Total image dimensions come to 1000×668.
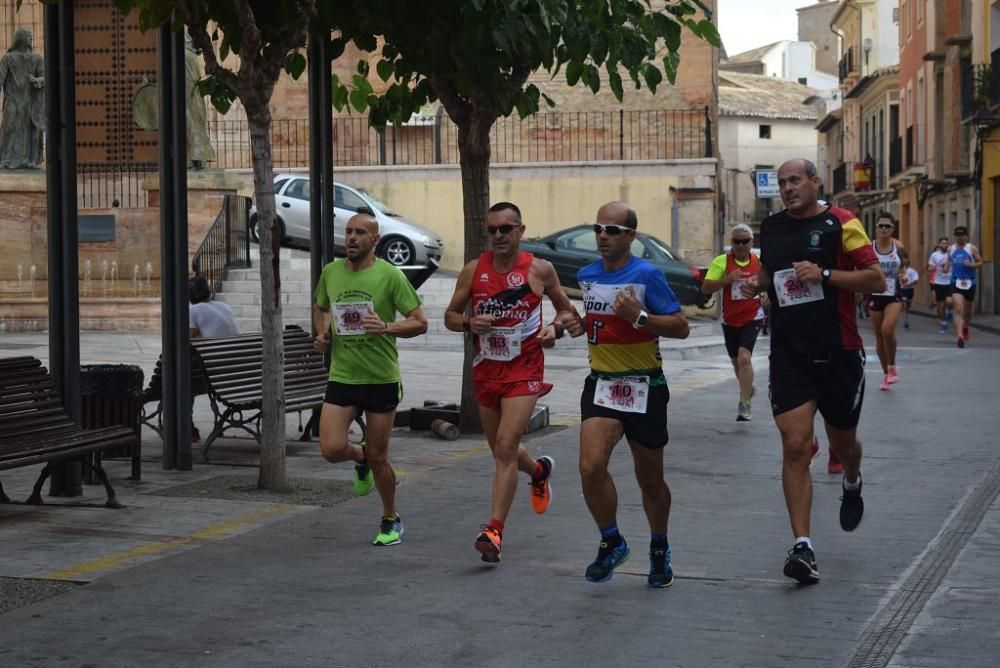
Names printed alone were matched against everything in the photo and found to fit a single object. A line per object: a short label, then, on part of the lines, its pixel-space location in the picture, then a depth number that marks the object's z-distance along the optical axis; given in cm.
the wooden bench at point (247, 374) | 1145
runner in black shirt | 743
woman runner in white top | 1648
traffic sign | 3931
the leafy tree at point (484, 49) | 1089
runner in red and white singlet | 792
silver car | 2848
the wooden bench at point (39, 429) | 890
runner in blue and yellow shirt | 713
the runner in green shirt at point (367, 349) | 838
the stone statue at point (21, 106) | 2456
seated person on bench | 1321
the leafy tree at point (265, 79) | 1005
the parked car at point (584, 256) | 2836
